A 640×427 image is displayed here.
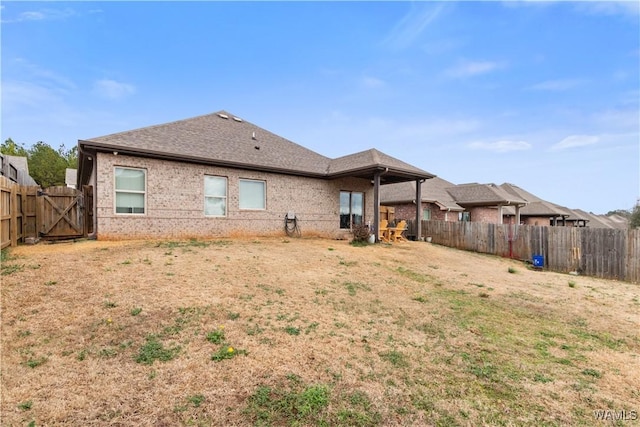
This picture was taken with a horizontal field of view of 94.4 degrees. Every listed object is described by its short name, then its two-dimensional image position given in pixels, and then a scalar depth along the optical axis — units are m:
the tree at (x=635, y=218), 32.72
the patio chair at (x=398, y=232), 14.79
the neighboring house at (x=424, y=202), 23.42
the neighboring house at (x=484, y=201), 23.91
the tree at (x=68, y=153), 46.79
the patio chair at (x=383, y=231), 14.58
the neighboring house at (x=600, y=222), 38.31
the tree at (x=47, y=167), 36.91
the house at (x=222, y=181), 10.28
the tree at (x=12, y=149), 39.41
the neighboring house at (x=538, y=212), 30.25
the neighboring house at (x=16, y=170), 16.24
